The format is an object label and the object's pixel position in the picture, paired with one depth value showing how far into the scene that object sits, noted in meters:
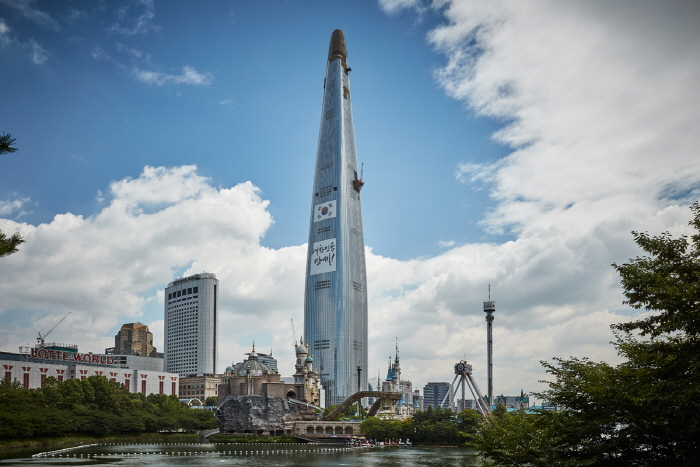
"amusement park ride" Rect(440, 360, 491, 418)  190.06
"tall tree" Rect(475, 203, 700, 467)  25.06
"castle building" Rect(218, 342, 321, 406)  186.00
